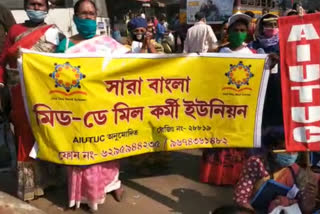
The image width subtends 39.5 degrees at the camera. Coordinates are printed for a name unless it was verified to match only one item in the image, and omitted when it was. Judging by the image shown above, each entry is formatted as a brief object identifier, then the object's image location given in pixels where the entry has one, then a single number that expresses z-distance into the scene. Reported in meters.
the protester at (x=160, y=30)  13.87
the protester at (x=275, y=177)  3.13
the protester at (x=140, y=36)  3.90
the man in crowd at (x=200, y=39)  7.96
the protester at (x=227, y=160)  3.85
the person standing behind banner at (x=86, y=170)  3.48
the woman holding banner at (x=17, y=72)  3.51
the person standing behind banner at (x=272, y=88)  3.60
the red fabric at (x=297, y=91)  3.11
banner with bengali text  3.37
